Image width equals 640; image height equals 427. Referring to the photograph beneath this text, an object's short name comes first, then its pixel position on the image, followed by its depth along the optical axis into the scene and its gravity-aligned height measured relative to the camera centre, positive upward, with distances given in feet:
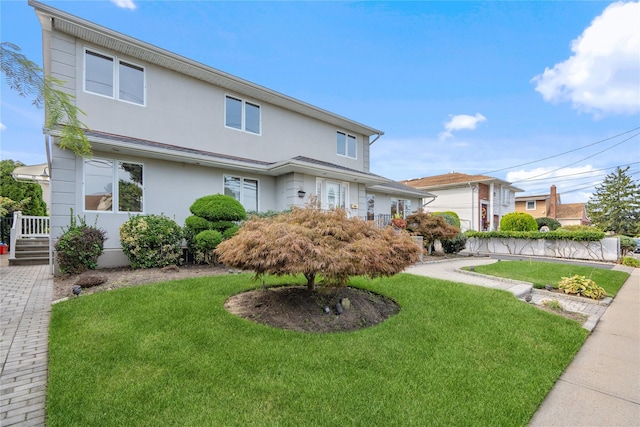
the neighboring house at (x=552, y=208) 121.80 +3.07
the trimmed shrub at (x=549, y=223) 86.58 -2.35
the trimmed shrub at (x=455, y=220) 57.67 -0.90
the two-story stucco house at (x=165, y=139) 26.78 +9.45
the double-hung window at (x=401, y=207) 61.29 +1.96
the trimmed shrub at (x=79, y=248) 23.20 -2.61
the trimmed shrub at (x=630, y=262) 42.99 -7.09
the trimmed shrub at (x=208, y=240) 27.43 -2.27
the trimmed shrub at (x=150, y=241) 25.84 -2.24
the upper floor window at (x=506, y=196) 93.30 +6.50
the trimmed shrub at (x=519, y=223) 64.28 -1.70
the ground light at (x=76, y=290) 17.89 -4.61
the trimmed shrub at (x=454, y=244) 49.75 -5.00
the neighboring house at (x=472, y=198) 81.56 +5.31
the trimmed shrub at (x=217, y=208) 28.78 +0.82
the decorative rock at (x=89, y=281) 19.89 -4.55
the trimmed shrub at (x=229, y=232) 28.60 -1.59
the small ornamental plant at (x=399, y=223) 43.27 -1.10
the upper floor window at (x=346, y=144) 50.98 +12.97
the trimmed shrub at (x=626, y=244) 50.52 -5.09
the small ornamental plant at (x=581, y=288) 22.43 -5.83
